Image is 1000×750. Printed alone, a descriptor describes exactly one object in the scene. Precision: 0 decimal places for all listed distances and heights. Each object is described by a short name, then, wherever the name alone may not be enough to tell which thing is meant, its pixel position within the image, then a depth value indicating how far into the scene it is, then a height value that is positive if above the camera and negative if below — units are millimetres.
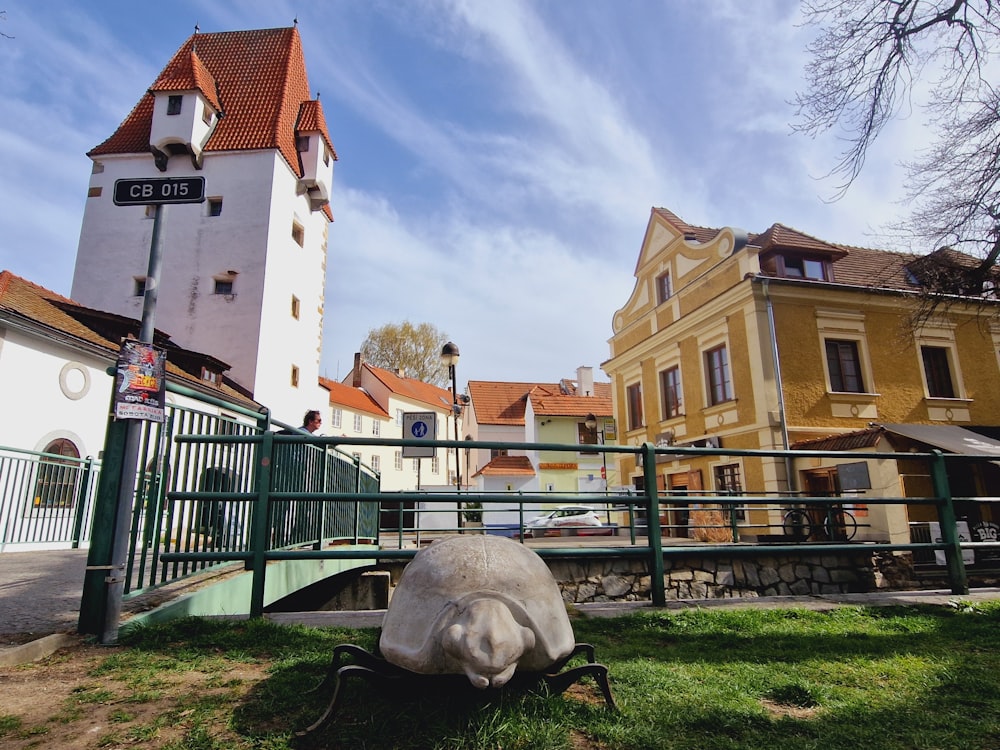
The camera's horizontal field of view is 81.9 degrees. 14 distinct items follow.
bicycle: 12273 -487
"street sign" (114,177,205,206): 3891 +2121
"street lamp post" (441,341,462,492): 17000 +4320
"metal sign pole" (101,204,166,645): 3311 +36
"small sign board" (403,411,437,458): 11623 +1638
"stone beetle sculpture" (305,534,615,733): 1931 -429
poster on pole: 3447 +752
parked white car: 23178 -725
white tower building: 23609 +11391
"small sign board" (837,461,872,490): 10742 +438
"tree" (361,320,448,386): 48312 +12835
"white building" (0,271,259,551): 10195 +2514
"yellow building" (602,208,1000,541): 16484 +4293
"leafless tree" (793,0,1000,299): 10438 +6306
